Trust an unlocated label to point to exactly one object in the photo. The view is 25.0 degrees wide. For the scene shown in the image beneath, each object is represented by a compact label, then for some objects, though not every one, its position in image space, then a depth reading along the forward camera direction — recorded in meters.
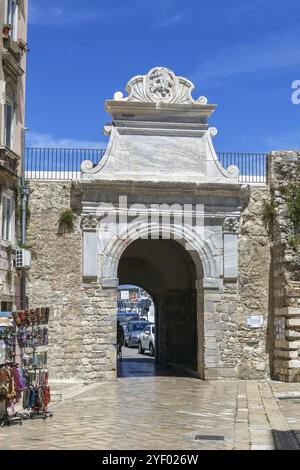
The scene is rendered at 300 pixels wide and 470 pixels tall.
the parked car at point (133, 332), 38.34
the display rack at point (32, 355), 11.57
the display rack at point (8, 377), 10.69
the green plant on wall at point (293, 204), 18.66
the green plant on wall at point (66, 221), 18.16
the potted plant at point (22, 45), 16.50
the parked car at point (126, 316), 56.84
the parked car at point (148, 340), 29.33
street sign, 18.66
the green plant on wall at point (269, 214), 18.92
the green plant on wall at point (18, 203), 16.98
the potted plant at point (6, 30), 15.37
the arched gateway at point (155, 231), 18.05
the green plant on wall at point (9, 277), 15.74
